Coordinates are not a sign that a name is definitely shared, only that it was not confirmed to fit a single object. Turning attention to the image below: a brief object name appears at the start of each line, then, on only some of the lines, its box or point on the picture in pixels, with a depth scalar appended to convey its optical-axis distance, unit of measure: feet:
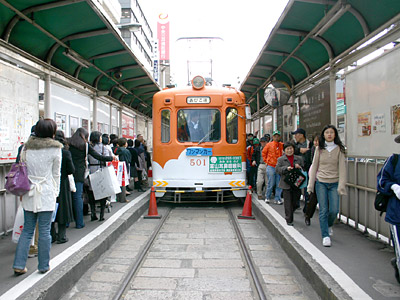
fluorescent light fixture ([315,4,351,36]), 19.60
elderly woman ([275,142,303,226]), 21.25
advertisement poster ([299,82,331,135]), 26.17
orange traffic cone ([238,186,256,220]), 26.50
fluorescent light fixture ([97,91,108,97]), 38.09
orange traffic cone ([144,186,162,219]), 27.02
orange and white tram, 29.68
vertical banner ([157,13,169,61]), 144.15
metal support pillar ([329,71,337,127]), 24.11
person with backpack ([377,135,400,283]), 11.71
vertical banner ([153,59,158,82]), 107.93
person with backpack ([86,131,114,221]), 21.91
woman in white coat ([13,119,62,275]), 12.93
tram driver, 30.27
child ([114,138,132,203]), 31.19
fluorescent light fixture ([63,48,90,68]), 26.43
